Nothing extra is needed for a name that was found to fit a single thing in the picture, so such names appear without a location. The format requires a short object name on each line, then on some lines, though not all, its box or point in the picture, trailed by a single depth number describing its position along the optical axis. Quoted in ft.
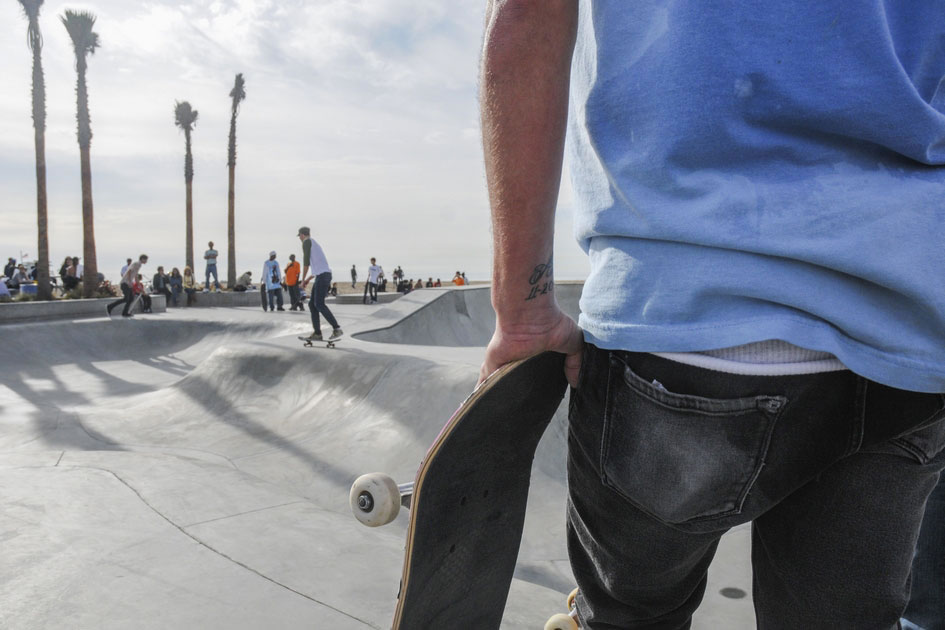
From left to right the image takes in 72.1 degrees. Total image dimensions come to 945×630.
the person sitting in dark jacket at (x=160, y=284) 68.32
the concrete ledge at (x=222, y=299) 74.95
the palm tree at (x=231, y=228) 90.84
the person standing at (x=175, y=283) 73.55
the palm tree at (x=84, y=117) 64.80
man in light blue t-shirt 2.71
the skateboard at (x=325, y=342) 24.57
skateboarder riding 28.12
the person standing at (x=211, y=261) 81.97
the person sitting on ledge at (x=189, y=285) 73.20
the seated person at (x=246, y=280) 95.18
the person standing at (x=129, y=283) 50.98
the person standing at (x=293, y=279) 55.52
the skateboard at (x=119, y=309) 52.97
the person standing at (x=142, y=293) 55.72
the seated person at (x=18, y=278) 74.79
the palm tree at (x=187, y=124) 94.43
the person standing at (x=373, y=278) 76.84
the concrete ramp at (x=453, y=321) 31.81
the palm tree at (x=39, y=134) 57.29
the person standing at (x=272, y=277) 57.72
